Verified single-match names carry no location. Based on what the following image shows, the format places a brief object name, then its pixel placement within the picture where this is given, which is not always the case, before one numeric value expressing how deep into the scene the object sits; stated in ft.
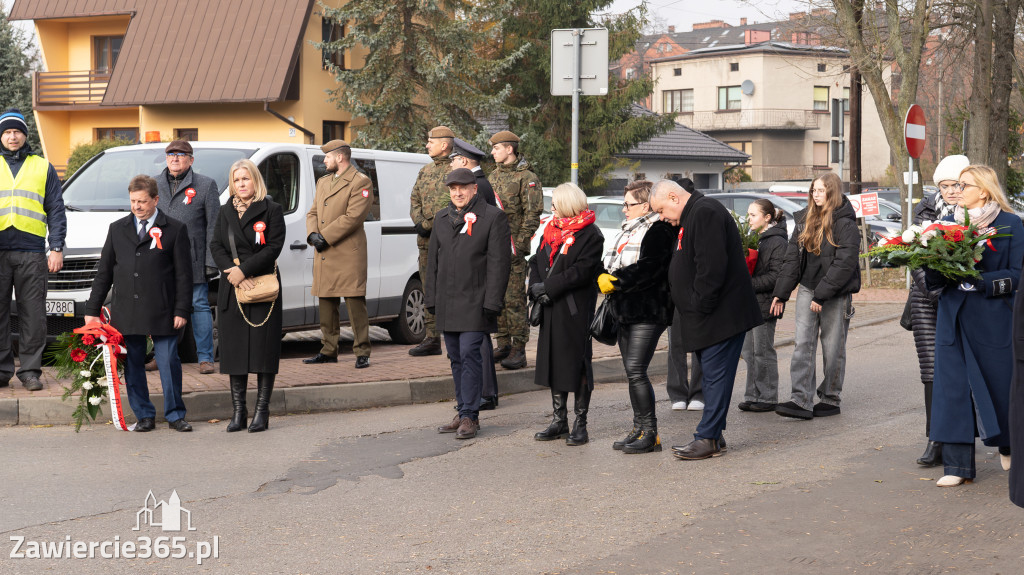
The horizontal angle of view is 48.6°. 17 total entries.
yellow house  105.29
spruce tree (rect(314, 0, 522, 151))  95.30
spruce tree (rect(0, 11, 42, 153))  120.98
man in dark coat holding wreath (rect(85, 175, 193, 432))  26.96
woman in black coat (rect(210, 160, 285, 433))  27.30
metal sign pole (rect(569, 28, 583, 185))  39.68
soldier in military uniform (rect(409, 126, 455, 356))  35.01
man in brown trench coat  34.47
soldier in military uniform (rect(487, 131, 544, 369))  34.83
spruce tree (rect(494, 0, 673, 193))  101.76
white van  32.27
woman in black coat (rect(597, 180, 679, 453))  24.81
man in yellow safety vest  29.73
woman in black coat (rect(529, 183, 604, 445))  25.66
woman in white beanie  23.27
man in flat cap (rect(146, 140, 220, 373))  31.86
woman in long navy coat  21.38
